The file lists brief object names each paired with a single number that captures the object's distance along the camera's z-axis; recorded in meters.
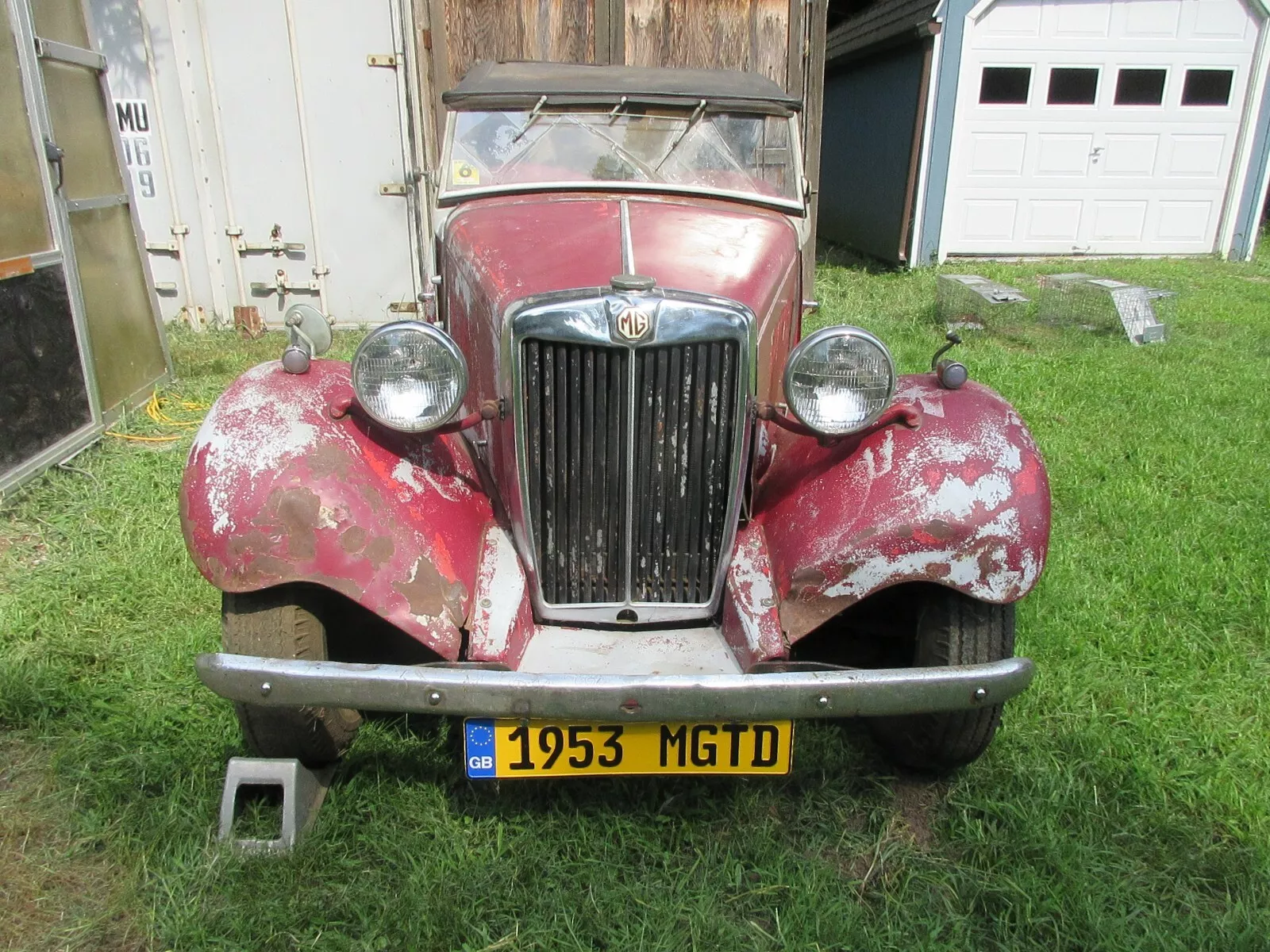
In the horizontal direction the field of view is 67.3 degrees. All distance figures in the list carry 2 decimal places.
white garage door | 10.23
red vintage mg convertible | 2.03
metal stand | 2.27
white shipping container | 6.75
